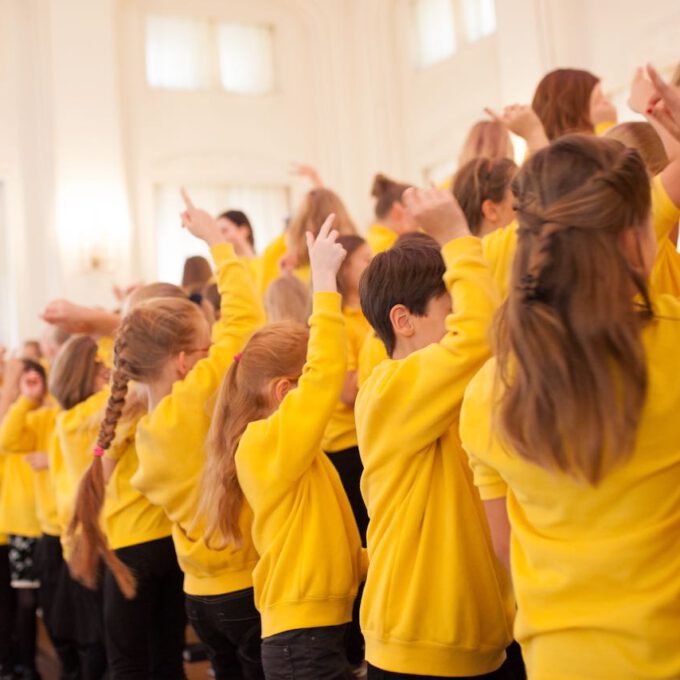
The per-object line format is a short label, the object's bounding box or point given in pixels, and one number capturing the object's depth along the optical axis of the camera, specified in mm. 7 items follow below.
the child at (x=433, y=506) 2033
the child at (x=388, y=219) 4312
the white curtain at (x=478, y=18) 9016
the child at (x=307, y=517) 2424
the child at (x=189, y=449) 2848
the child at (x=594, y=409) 1481
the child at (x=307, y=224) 4109
